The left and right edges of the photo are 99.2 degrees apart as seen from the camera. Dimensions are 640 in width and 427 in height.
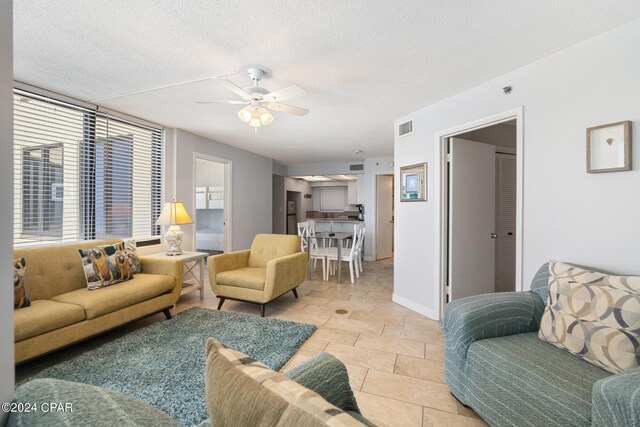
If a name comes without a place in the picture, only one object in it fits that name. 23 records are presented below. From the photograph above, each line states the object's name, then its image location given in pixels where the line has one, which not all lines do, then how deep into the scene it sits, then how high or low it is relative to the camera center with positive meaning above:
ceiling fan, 2.39 +1.02
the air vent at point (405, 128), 3.59 +1.16
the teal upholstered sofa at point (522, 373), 1.03 -0.76
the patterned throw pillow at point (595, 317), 1.29 -0.54
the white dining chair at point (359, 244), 4.77 -0.56
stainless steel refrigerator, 9.08 -0.18
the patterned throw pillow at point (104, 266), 2.61 -0.55
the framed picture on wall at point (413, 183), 3.36 +0.40
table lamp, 3.55 -0.13
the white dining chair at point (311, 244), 4.98 -0.62
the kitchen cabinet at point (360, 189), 7.49 +0.67
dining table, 4.65 -0.42
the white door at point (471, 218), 3.13 -0.05
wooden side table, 3.46 -0.69
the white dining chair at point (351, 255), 4.80 -0.75
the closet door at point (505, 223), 3.82 -0.12
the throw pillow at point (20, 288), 2.08 -0.59
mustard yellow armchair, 3.12 -0.74
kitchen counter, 7.39 -0.19
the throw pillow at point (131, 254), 2.97 -0.48
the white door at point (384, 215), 6.81 -0.04
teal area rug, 1.77 -1.17
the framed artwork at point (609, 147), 1.72 +0.45
